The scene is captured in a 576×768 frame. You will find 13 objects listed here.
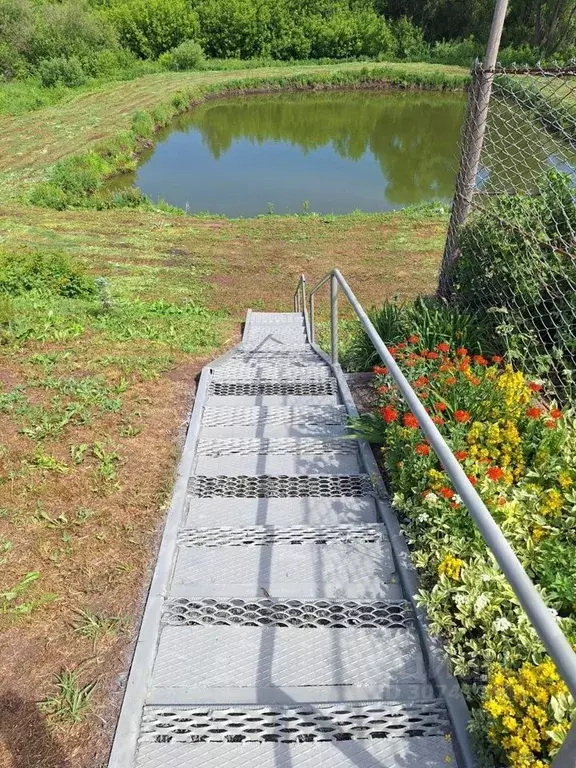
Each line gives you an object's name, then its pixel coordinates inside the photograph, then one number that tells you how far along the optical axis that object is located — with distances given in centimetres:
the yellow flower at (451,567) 210
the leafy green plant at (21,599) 233
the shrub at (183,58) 3375
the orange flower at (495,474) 239
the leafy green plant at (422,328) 402
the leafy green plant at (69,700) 194
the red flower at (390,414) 289
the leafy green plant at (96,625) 222
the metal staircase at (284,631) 173
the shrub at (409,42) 3825
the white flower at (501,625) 188
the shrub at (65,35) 2884
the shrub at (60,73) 2683
